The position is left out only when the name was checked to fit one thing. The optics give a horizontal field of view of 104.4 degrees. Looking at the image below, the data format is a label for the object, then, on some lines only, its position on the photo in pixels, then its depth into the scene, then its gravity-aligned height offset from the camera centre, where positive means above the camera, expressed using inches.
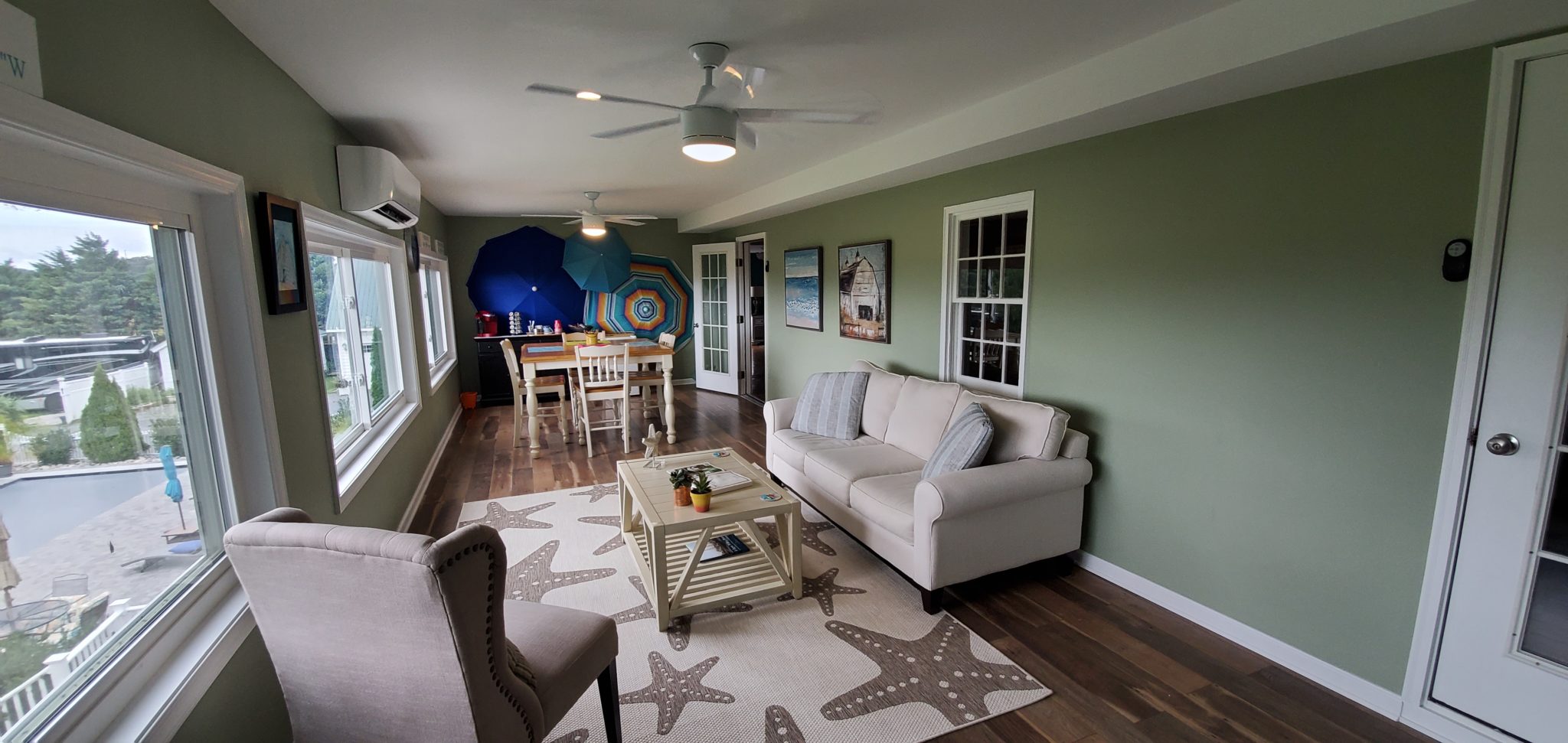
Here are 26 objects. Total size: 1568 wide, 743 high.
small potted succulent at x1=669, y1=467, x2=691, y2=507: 104.5 -31.7
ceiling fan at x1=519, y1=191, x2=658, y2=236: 217.3 +30.7
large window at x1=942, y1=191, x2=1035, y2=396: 132.8 +1.5
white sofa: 100.5 -35.5
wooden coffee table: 98.7 -44.2
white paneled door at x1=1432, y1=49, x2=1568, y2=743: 64.9 -21.0
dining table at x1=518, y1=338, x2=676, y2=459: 199.2 -19.6
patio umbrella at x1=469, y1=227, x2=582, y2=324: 286.2 +11.9
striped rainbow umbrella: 308.7 -0.6
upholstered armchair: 46.9 -26.4
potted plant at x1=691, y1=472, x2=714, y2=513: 102.1 -32.2
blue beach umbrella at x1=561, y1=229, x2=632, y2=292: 297.1 +20.9
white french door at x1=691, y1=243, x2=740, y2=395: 289.9 -7.8
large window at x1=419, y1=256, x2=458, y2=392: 224.4 -3.5
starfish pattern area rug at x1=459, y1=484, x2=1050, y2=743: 78.2 -53.3
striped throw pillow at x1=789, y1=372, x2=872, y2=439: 155.1 -27.2
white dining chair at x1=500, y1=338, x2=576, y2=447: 207.6 -29.5
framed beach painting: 216.5 +4.6
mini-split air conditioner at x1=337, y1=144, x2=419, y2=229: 112.0 +23.3
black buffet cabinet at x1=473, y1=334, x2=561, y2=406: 278.8 -31.7
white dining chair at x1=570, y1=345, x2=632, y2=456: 195.5 -26.6
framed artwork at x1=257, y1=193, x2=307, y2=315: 77.5 +7.2
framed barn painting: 177.3 +2.7
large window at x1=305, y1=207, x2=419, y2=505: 116.4 -7.7
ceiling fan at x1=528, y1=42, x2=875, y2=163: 88.0 +26.8
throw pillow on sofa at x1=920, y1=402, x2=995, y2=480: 108.6 -26.3
